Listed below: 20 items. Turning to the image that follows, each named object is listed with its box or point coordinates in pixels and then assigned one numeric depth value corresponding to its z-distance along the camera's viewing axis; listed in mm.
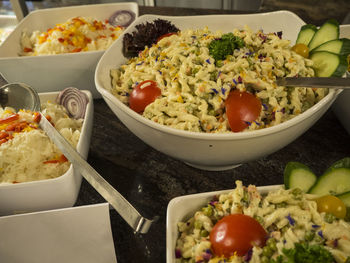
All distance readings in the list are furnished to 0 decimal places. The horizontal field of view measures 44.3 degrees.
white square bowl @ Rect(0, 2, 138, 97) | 614
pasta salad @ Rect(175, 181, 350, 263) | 361
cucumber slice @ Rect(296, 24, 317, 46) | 581
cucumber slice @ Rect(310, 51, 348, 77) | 503
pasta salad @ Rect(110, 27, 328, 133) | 473
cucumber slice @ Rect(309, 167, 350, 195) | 415
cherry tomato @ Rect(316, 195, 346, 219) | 390
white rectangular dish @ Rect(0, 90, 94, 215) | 454
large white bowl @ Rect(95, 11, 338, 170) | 427
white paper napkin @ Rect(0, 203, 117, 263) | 426
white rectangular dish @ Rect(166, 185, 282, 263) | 394
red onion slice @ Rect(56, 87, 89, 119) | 569
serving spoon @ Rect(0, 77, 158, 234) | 408
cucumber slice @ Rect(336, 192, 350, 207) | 400
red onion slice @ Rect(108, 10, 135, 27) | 793
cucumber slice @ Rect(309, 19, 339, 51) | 557
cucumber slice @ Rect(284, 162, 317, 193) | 424
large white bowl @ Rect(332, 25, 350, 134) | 548
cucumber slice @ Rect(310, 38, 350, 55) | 523
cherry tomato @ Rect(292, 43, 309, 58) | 551
